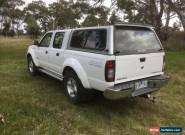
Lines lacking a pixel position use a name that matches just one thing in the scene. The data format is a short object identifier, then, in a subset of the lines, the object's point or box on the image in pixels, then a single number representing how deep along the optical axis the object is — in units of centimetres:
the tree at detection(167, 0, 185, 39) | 1226
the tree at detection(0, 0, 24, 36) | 3207
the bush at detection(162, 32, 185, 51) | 1091
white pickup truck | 268
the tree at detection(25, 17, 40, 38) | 3058
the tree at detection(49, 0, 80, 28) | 1613
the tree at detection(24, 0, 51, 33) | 4202
